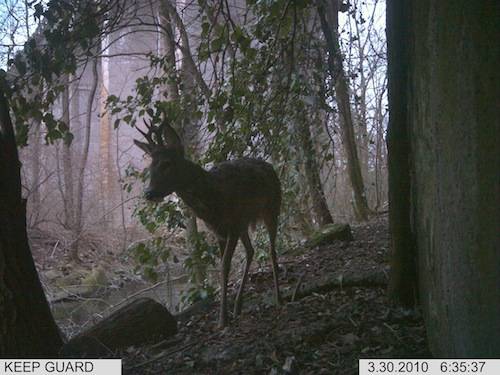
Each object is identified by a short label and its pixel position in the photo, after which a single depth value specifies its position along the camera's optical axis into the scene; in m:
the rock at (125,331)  3.82
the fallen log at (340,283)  4.16
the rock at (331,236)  6.23
